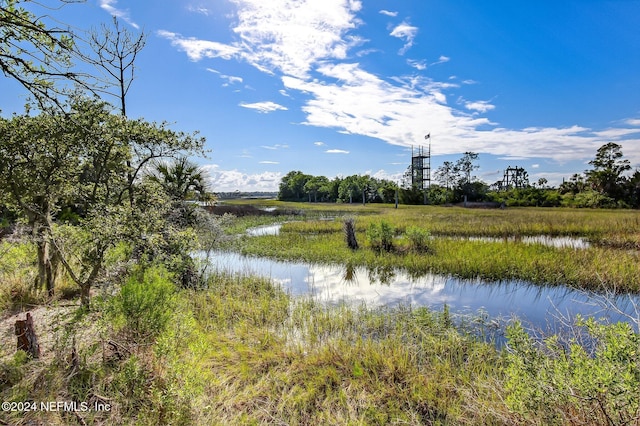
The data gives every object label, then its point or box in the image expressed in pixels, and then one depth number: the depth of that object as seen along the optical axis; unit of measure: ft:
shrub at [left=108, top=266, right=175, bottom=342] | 14.64
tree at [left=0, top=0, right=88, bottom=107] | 11.26
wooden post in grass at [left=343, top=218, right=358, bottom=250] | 53.86
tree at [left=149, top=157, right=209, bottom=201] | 31.30
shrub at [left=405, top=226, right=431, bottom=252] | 50.60
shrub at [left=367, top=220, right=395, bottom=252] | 52.60
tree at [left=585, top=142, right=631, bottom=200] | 155.12
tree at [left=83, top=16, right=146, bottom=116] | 28.48
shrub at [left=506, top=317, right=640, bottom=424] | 8.21
